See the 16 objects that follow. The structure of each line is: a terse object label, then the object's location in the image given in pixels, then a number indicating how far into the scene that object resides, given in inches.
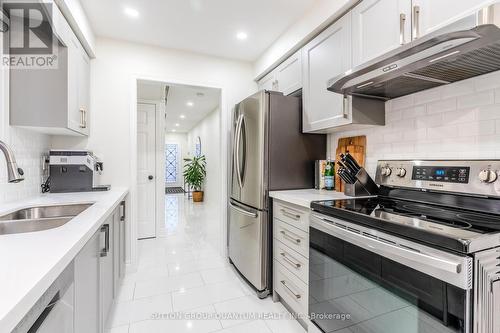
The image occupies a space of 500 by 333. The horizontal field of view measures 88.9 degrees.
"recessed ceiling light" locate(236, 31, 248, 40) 102.3
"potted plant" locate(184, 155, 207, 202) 268.7
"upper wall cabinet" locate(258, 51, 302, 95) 95.9
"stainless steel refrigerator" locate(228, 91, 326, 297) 86.2
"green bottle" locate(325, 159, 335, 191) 87.8
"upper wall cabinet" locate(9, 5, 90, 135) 70.7
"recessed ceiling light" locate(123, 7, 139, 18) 86.7
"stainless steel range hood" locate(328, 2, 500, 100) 38.3
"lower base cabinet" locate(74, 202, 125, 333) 41.3
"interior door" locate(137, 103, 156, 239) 152.3
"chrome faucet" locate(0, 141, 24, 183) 42.0
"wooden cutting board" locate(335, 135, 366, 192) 82.2
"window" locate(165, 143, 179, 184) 414.6
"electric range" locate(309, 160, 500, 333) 32.7
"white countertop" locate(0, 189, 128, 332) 21.4
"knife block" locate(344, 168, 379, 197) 71.6
